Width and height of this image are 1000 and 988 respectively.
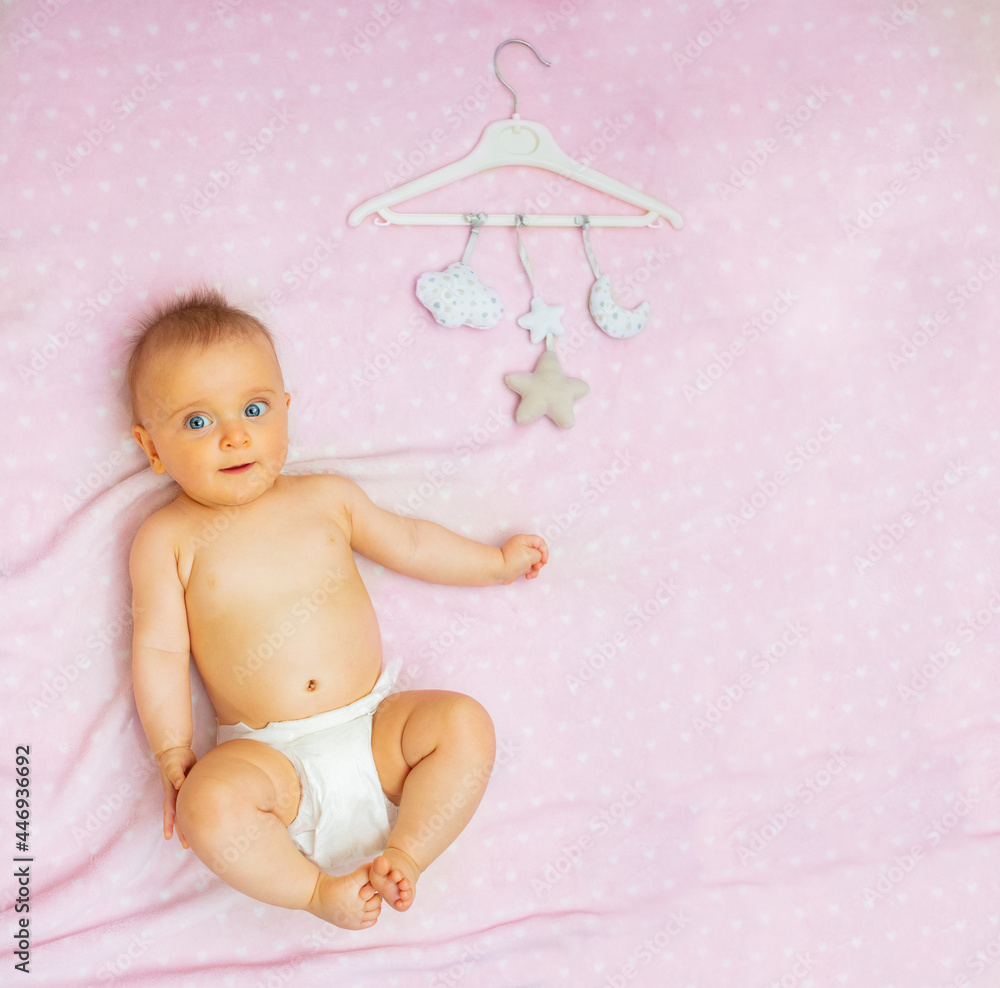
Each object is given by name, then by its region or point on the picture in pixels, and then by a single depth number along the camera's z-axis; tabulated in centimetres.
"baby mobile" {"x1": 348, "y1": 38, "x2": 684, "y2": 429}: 191
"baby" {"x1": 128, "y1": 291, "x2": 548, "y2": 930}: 159
